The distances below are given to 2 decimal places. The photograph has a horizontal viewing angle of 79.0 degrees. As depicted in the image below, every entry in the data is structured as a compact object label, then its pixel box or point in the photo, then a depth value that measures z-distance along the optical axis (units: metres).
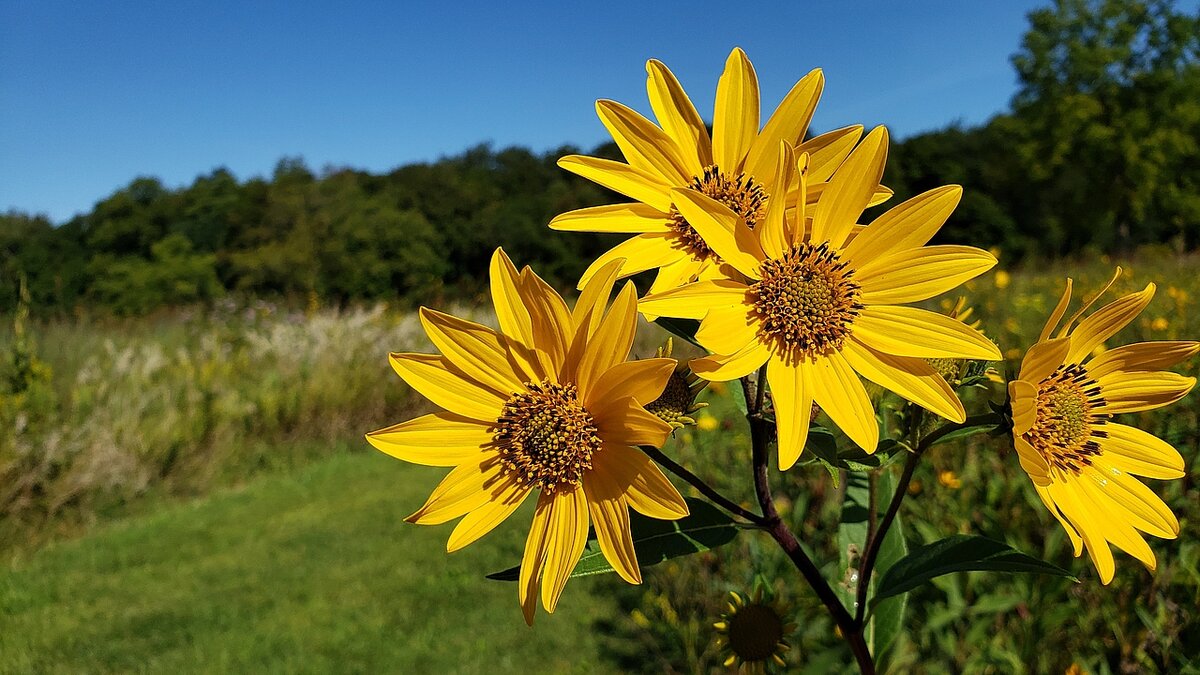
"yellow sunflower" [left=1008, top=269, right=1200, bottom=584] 0.14
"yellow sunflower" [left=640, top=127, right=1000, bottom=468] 0.14
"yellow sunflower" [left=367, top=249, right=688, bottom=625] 0.15
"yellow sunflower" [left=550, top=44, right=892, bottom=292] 0.16
